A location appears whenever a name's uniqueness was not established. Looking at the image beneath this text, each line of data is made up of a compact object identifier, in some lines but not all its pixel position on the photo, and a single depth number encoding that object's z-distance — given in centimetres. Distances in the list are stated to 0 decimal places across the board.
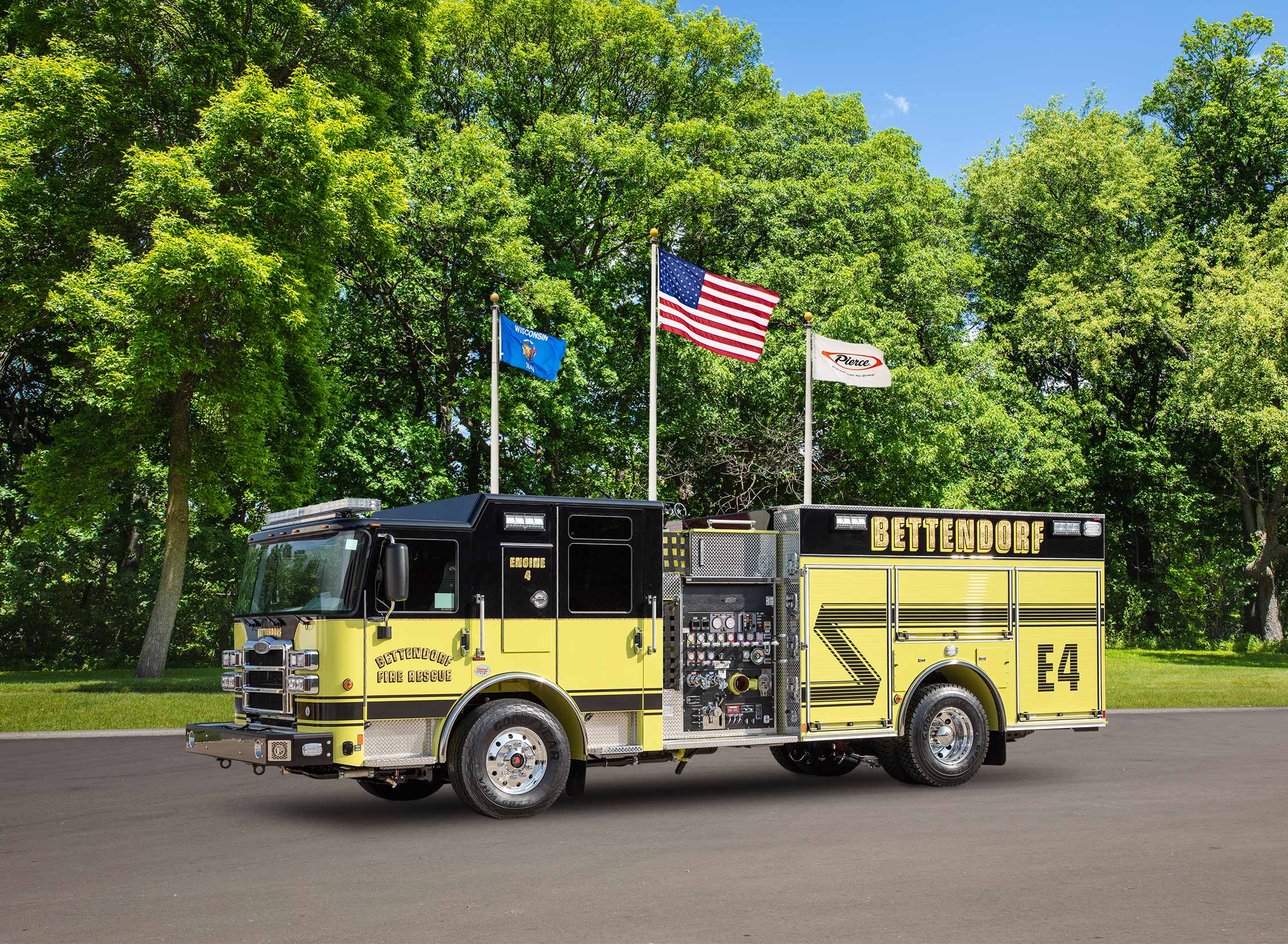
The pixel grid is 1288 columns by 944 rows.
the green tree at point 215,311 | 2445
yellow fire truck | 1089
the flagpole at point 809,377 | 2002
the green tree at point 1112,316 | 4481
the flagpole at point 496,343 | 2073
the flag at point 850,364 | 2173
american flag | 2161
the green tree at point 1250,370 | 3566
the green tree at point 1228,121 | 4841
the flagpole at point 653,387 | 1992
